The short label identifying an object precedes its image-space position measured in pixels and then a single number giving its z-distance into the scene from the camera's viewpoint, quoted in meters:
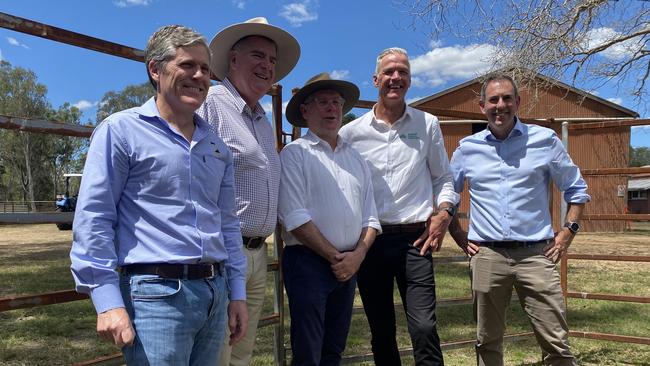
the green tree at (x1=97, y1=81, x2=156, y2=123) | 58.00
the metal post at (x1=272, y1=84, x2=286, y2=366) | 3.52
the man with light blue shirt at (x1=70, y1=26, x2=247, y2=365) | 1.66
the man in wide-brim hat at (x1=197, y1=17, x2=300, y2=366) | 2.44
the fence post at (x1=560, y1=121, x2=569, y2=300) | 4.66
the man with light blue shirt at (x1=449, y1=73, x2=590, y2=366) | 3.36
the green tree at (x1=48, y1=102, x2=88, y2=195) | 56.59
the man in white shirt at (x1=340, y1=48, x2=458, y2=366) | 3.22
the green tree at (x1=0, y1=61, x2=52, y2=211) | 49.72
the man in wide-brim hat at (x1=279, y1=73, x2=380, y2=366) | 2.76
